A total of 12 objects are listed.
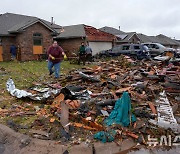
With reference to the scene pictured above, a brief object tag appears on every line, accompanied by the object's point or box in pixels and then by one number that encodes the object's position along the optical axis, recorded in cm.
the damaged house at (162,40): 2927
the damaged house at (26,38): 1379
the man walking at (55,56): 703
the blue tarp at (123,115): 341
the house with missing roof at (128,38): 2294
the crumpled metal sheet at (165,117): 340
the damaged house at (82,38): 1611
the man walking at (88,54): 1207
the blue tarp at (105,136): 301
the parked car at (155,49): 1389
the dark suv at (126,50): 1272
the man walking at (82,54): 1143
